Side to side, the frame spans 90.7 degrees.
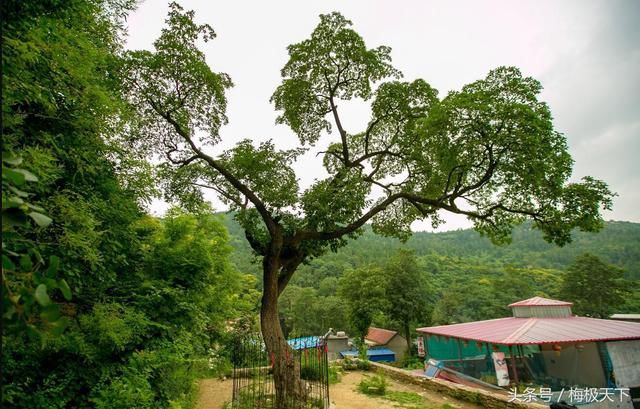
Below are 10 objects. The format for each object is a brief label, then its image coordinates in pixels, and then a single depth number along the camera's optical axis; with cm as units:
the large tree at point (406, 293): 2422
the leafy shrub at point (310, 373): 1046
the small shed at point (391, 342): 2655
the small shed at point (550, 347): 1154
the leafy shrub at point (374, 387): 952
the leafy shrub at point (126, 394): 360
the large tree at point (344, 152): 656
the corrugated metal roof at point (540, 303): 1520
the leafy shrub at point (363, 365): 1385
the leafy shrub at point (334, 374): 1122
